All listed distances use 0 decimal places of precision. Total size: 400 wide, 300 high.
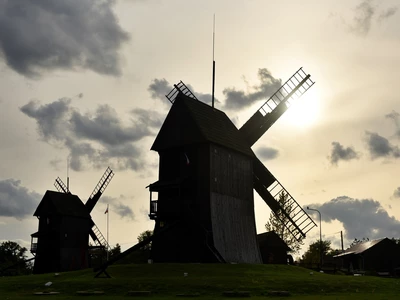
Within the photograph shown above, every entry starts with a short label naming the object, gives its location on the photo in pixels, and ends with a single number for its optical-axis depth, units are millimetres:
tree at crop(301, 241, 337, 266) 113562
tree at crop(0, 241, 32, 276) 108994
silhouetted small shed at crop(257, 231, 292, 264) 67000
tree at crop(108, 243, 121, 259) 102500
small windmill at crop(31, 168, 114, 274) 75875
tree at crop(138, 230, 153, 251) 123025
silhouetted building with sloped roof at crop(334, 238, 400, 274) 81125
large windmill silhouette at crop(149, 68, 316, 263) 49188
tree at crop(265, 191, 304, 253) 88438
